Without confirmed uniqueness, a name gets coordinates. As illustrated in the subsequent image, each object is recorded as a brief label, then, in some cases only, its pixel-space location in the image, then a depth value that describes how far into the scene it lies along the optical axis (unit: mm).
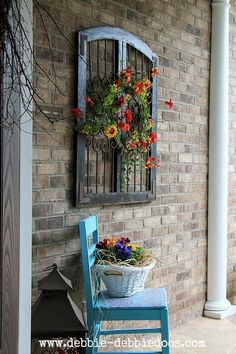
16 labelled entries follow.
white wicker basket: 3025
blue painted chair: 2955
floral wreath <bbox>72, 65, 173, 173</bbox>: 3211
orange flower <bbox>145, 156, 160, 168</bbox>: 3580
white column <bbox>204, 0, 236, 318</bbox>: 4363
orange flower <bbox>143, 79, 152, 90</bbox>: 3434
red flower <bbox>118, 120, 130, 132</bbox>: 3312
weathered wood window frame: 3156
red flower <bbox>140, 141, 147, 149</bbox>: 3521
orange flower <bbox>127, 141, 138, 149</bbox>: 3467
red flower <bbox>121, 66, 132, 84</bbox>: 3340
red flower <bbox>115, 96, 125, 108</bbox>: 3283
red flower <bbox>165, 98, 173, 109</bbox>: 3613
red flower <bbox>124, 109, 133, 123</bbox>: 3303
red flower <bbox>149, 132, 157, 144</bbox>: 3561
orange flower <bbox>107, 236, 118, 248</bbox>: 3166
